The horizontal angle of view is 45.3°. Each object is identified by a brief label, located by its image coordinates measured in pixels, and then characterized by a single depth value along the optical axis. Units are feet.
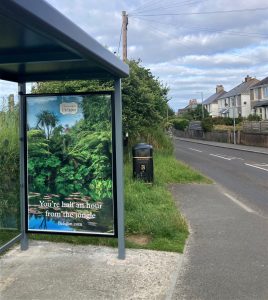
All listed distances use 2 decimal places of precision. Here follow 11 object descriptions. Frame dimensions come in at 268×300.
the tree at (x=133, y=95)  32.41
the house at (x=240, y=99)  192.23
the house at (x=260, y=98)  159.03
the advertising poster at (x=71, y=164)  13.09
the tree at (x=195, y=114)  205.49
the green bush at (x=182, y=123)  173.25
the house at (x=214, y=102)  246.02
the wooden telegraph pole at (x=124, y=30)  57.85
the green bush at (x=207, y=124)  128.31
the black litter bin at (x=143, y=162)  26.91
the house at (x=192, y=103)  321.31
